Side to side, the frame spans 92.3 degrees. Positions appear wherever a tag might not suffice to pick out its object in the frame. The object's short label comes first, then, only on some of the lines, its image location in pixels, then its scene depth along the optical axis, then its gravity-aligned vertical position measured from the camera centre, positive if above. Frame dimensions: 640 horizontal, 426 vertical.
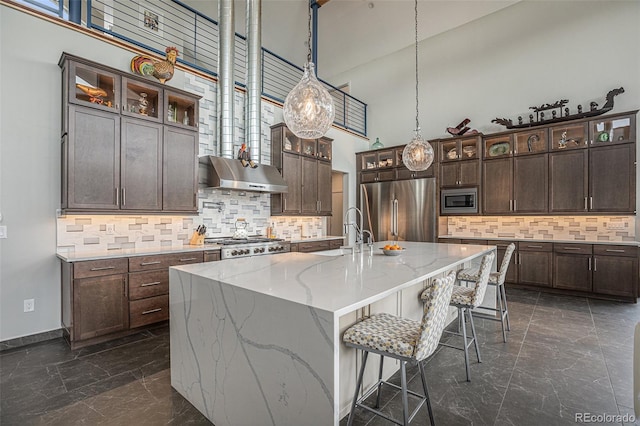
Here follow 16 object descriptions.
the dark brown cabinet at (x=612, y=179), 4.34 +0.48
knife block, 4.07 -0.37
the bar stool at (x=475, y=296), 2.47 -0.70
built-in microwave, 5.61 +0.22
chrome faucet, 3.14 -0.40
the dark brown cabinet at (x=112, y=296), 2.82 -0.83
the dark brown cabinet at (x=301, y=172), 5.16 +0.72
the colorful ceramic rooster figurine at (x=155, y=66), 3.55 +1.71
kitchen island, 1.27 -0.61
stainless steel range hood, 4.13 +0.51
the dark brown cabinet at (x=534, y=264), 4.84 -0.83
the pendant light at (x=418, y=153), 3.97 +0.77
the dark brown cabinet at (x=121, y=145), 3.01 +0.73
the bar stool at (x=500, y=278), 3.13 -0.71
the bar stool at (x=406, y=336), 1.46 -0.64
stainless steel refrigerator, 5.99 +0.06
